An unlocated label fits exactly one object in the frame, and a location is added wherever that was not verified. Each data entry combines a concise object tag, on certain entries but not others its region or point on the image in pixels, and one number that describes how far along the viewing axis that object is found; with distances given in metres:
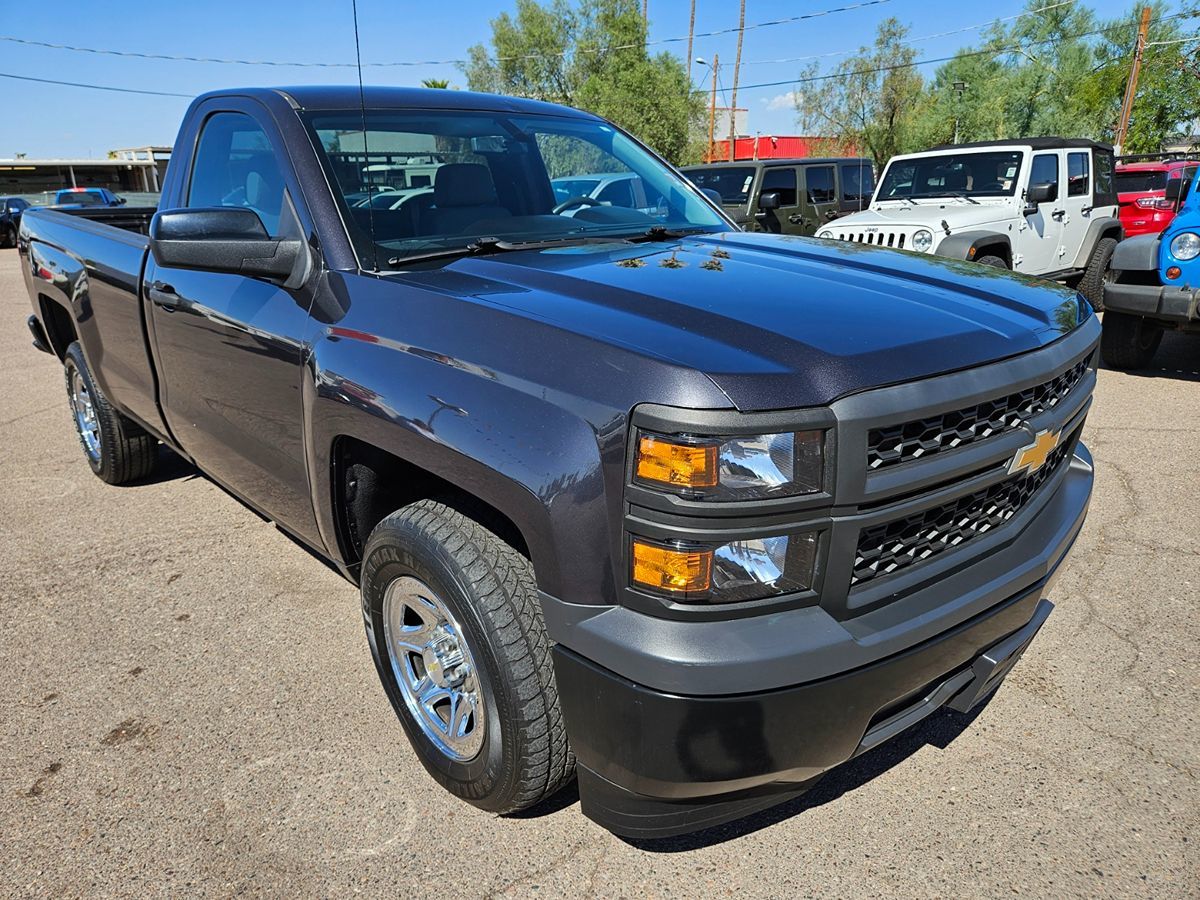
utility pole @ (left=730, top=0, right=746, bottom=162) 36.09
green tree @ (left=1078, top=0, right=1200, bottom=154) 32.69
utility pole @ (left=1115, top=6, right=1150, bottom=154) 28.14
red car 12.31
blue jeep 6.33
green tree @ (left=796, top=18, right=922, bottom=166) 38.16
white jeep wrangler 8.72
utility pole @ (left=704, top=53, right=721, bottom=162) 34.88
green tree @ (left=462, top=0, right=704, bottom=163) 37.28
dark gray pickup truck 1.62
